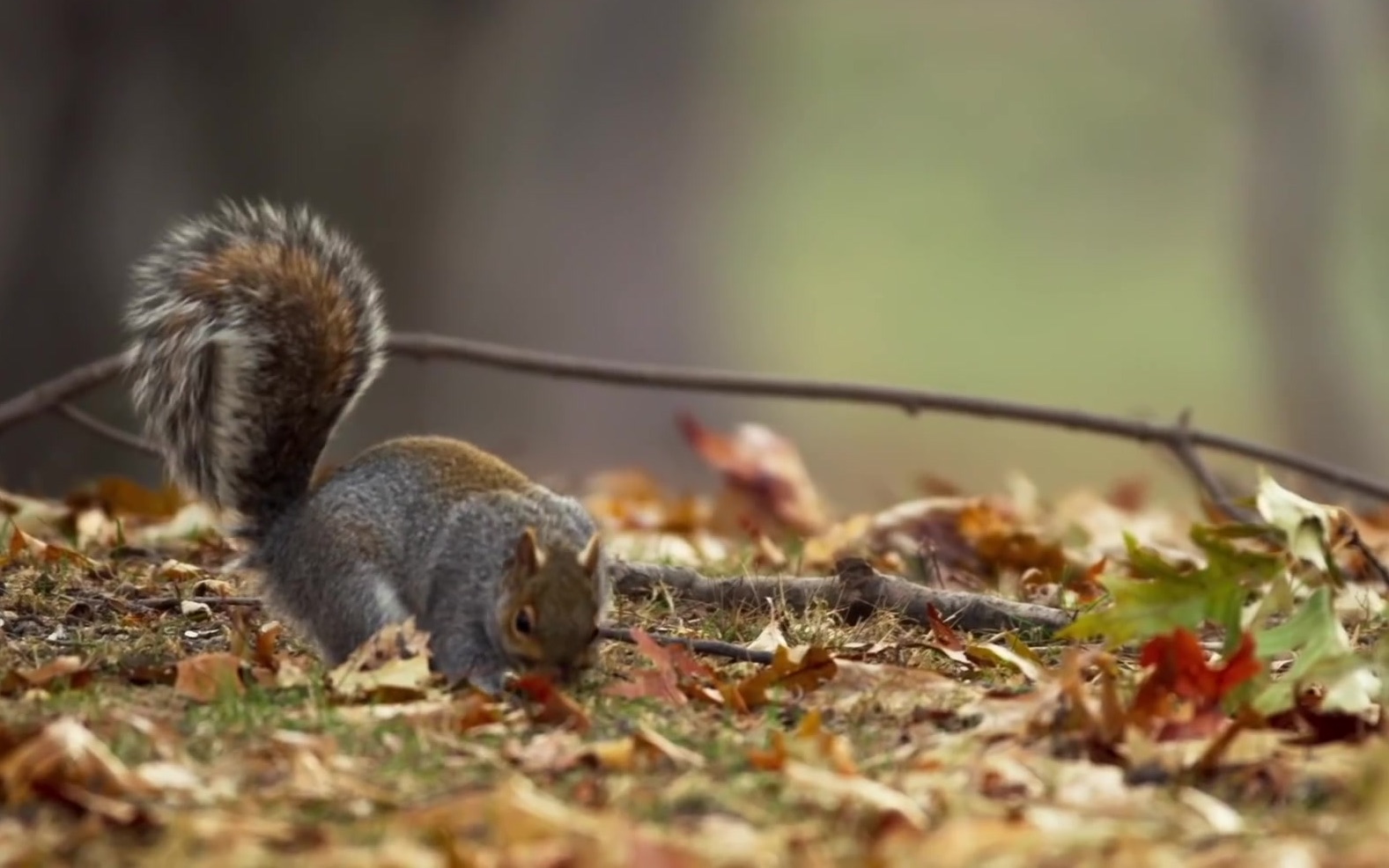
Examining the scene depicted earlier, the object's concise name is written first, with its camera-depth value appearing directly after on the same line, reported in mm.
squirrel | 6316
